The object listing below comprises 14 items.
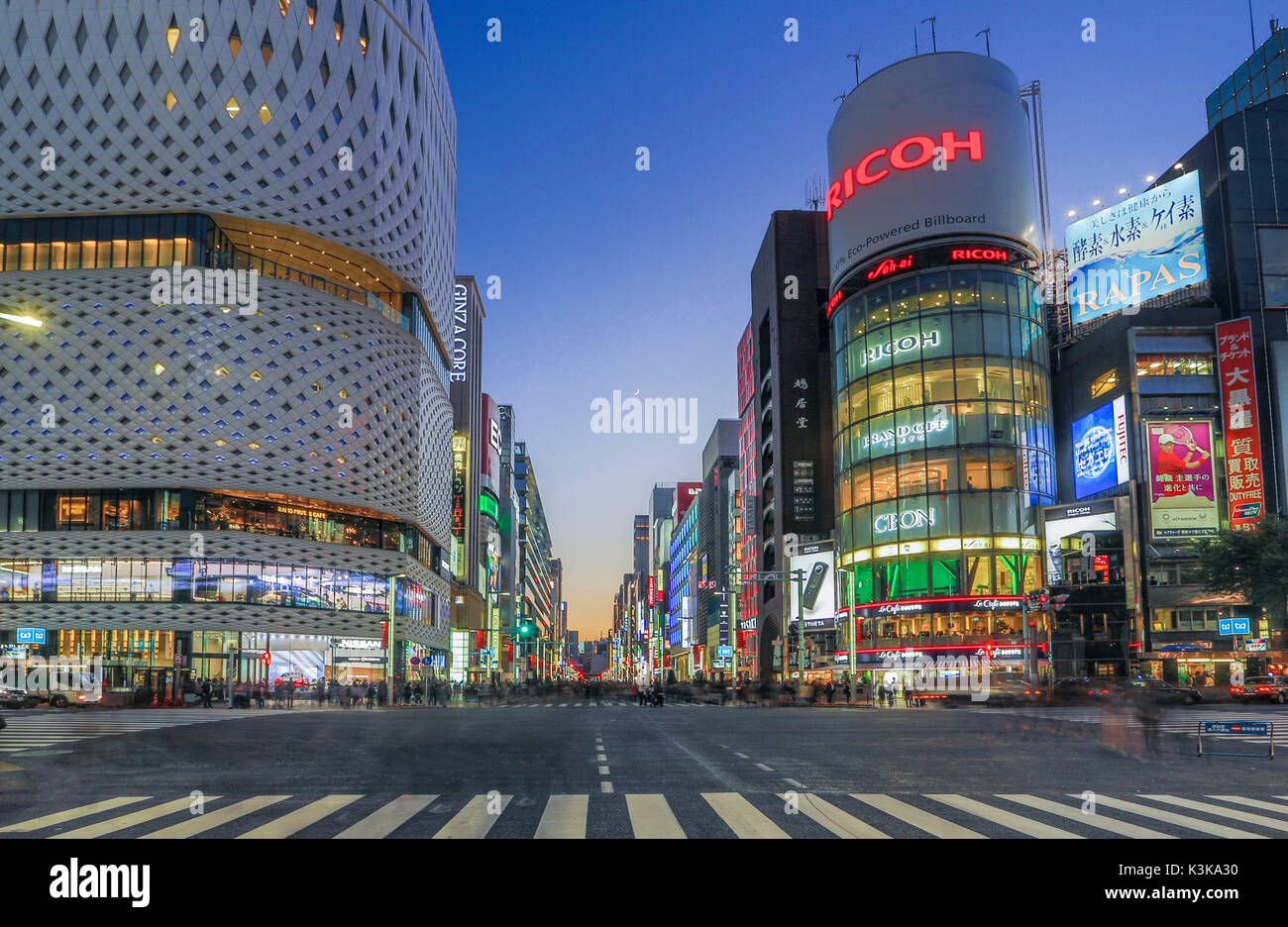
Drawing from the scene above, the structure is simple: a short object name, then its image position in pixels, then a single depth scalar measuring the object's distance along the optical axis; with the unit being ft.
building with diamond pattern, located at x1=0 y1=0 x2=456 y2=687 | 245.04
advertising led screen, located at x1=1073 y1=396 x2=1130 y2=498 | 247.09
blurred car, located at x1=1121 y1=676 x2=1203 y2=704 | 163.45
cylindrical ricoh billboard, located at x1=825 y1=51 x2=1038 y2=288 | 275.80
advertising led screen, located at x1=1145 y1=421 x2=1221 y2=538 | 233.76
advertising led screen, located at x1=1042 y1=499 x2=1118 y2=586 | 243.19
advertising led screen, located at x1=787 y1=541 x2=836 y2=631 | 301.63
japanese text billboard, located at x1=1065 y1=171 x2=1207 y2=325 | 250.57
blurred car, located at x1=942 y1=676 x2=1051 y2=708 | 180.24
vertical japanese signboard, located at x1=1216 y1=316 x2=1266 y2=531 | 216.74
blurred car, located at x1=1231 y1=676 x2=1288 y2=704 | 168.66
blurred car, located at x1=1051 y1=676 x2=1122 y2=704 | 169.78
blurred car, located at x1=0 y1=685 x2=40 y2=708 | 162.09
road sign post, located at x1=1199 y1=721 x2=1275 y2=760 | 72.18
